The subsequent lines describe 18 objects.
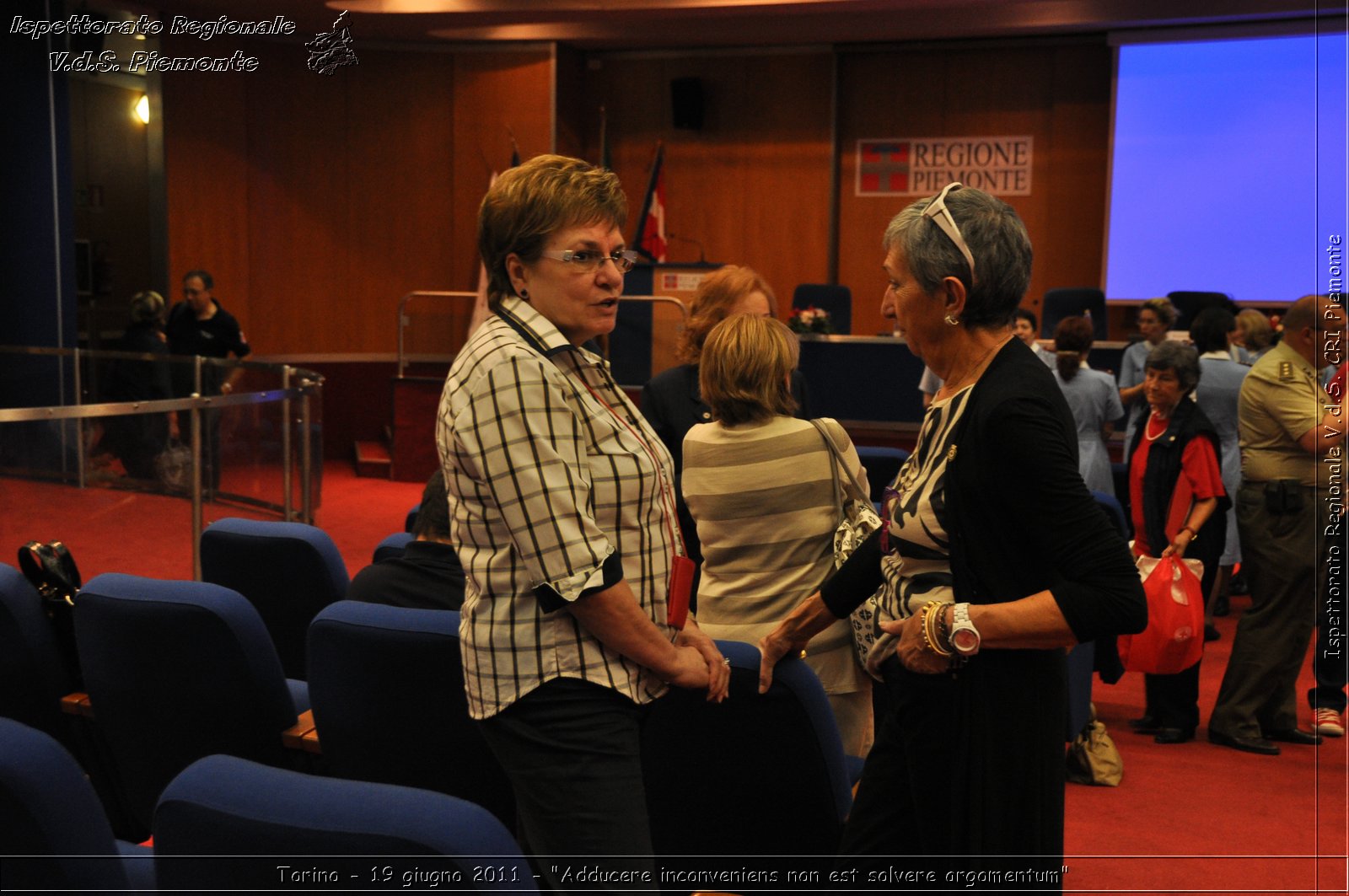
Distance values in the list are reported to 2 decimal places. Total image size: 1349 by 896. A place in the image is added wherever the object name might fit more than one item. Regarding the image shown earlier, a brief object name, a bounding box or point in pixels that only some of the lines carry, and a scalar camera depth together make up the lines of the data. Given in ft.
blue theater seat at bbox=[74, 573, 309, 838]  7.22
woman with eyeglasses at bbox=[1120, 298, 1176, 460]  21.47
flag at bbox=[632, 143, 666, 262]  36.01
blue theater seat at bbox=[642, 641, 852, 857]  6.17
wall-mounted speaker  35.88
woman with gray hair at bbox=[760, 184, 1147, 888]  5.11
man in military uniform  13.12
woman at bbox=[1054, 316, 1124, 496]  18.80
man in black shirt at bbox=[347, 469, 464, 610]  7.89
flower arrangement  27.09
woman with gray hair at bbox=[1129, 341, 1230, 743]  13.73
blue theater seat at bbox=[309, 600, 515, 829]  6.57
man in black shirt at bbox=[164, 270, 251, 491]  28.17
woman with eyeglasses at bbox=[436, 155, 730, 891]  4.94
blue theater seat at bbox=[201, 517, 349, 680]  9.82
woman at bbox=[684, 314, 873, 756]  8.36
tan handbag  12.24
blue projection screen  31.14
